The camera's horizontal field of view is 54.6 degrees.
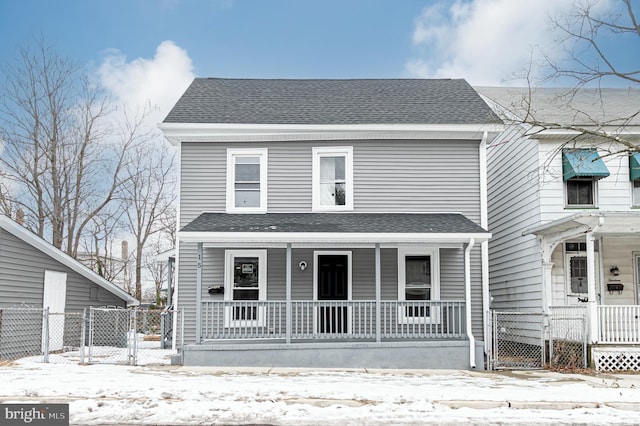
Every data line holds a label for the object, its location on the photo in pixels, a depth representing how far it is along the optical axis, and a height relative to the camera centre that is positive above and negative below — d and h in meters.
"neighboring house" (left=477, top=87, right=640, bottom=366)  12.95 +1.07
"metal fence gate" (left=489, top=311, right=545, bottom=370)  13.11 -1.60
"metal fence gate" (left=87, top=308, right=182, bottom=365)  13.12 -1.80
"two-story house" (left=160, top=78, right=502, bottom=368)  14.40 +1.81
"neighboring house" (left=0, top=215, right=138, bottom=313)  14.14 -0.04
